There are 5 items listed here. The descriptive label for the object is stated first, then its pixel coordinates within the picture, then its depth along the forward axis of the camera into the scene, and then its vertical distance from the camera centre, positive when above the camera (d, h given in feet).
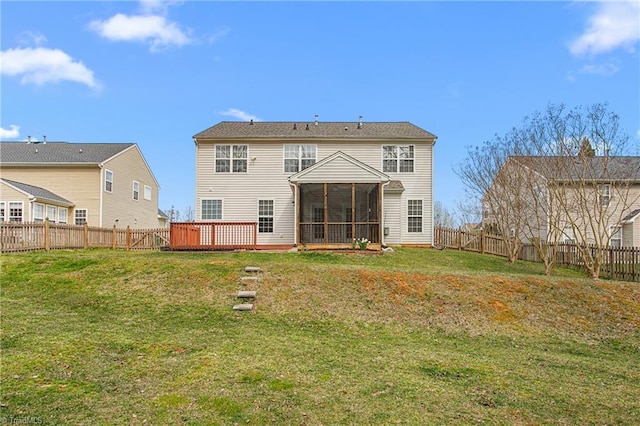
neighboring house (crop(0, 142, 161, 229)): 72.84 +8.00
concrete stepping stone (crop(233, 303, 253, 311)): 30.73 -6.32
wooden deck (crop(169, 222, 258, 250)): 58.85 -2.12
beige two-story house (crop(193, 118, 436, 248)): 72.33 +7.47
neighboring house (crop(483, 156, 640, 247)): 52.11 +4.76
